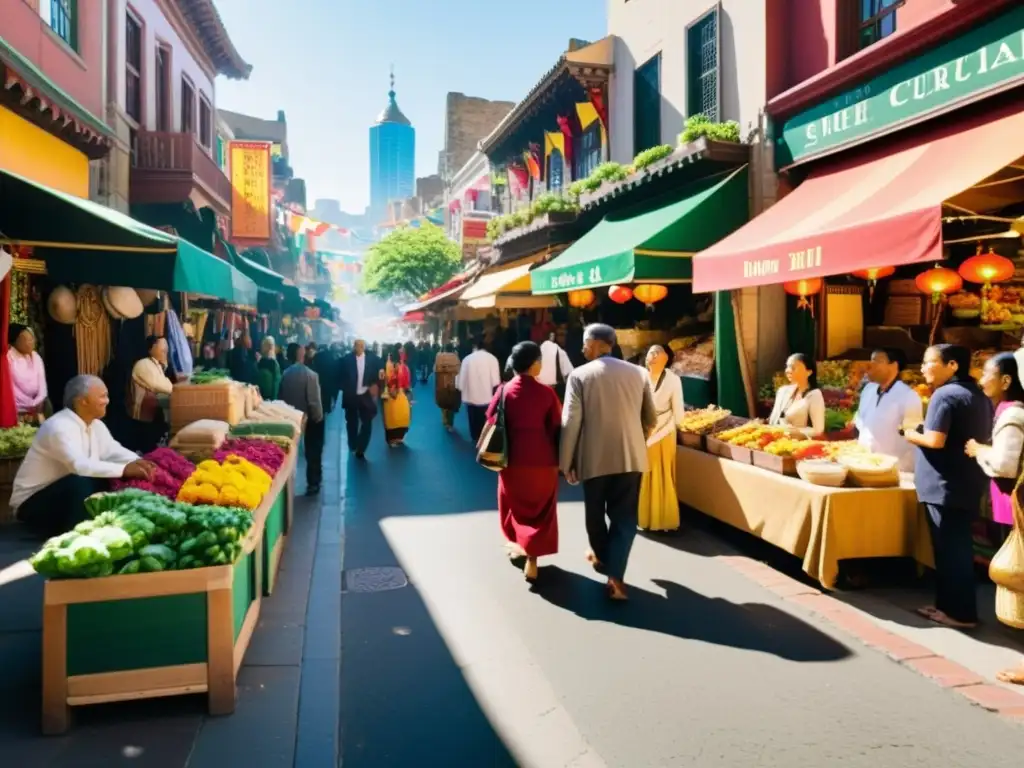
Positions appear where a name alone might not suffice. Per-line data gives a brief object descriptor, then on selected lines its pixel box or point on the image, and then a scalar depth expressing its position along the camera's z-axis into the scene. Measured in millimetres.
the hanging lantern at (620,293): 12680
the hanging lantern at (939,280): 8312
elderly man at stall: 5531
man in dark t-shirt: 5035
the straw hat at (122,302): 10703
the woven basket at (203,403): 8164
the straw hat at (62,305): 9789
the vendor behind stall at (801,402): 7590
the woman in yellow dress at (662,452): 7734
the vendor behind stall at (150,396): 9320
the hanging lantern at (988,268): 7758
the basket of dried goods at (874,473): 5871
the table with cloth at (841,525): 5781
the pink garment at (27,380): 8414
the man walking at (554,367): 11832
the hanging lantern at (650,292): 11492
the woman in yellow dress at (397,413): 14039
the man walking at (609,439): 5895
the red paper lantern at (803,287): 9430
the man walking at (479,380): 13585
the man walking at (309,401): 10375
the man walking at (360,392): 12945
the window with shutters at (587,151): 17703
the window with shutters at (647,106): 14398
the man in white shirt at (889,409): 6387
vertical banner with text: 20484
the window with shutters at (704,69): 12422
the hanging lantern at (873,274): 9203
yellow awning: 15391
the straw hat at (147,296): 11565
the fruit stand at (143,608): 3846
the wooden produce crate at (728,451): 7166
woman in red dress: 6129
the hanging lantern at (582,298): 14008
